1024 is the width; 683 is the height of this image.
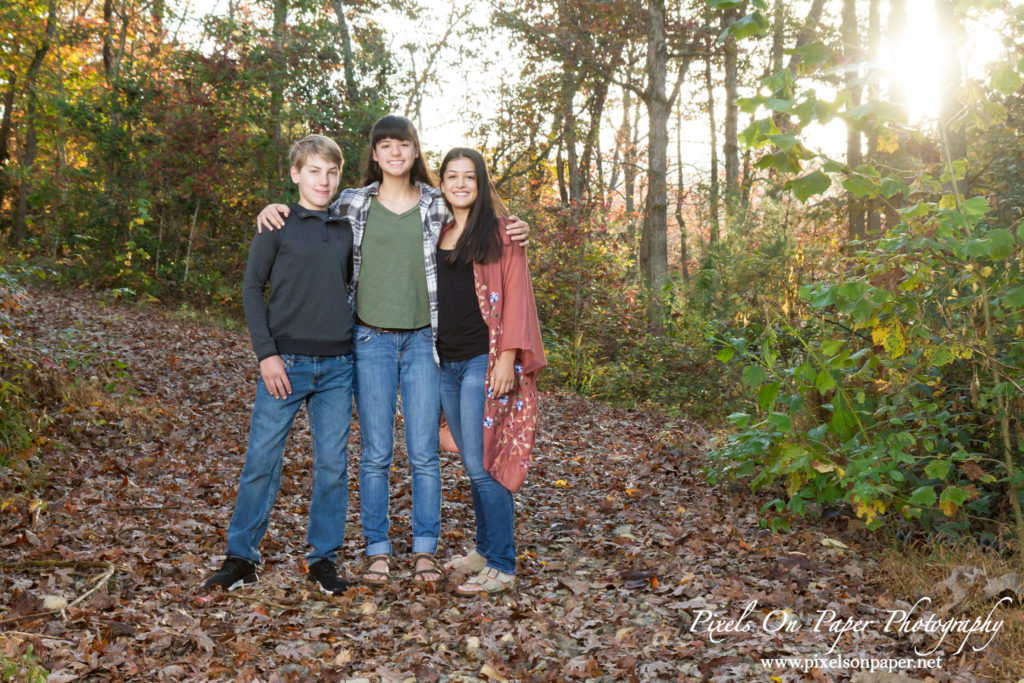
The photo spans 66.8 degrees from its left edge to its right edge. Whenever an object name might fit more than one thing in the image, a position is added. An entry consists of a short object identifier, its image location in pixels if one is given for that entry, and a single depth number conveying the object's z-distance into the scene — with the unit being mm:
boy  3572
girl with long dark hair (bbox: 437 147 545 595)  3674
